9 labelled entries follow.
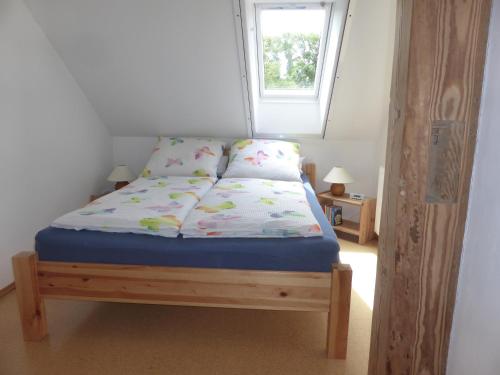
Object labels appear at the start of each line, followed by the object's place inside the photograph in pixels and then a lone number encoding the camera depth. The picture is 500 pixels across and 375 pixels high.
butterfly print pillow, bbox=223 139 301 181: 2.96
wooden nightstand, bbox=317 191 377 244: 3.03
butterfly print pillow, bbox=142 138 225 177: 3.08
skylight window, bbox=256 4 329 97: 2.81
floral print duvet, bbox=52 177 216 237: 1.78
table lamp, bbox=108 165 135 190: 3.34
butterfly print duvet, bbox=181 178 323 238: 1.74
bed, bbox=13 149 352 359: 1.65
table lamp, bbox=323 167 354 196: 3.11
